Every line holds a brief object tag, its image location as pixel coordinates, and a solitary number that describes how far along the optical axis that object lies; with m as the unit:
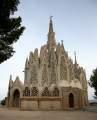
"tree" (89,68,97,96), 34.09
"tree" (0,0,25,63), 15.65
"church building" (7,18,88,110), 45.00
